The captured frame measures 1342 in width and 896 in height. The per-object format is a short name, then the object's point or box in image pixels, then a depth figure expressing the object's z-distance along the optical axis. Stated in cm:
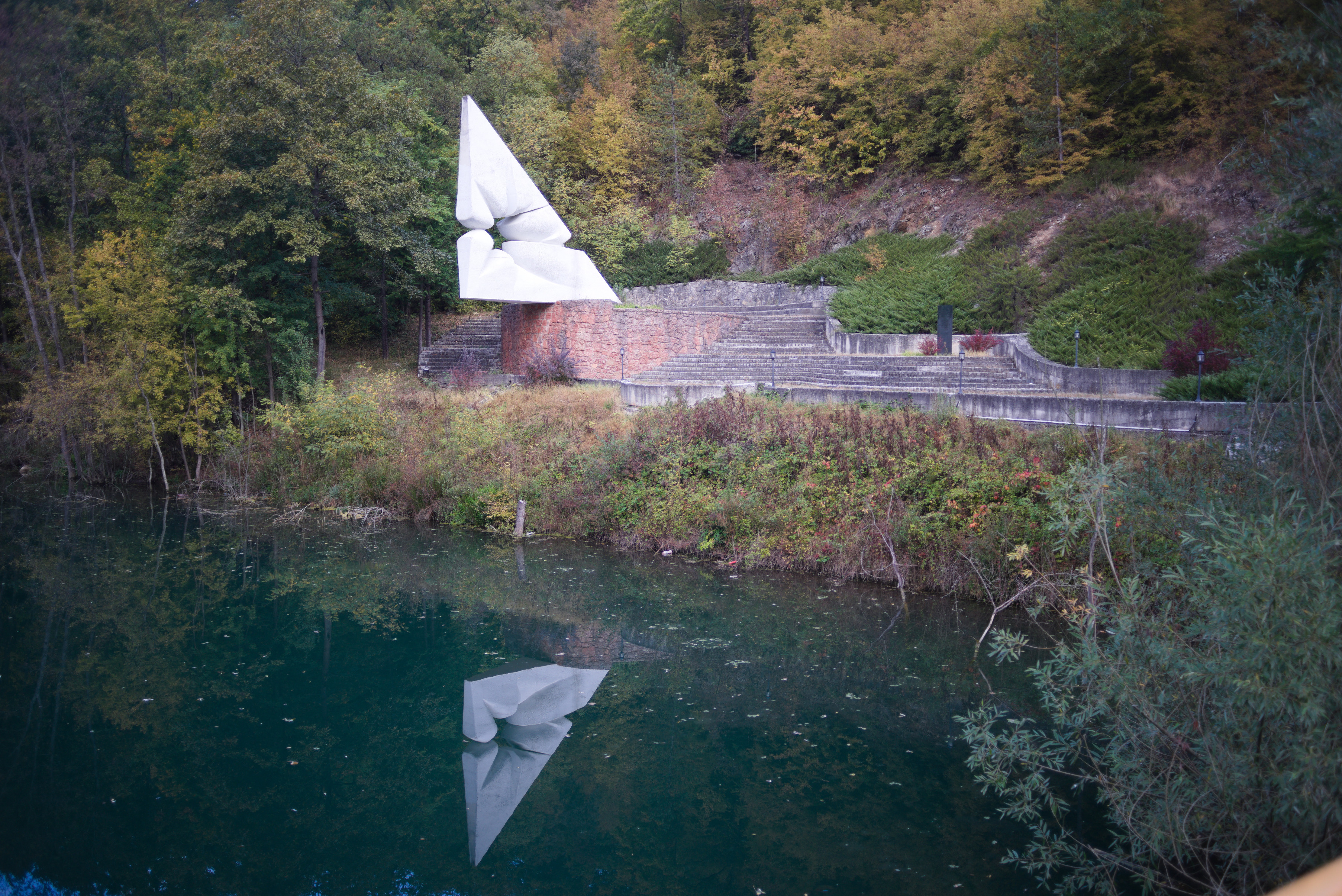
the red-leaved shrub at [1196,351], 1495
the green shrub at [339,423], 1778
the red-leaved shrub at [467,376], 2094
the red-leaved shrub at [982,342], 2020
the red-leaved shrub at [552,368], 2067
